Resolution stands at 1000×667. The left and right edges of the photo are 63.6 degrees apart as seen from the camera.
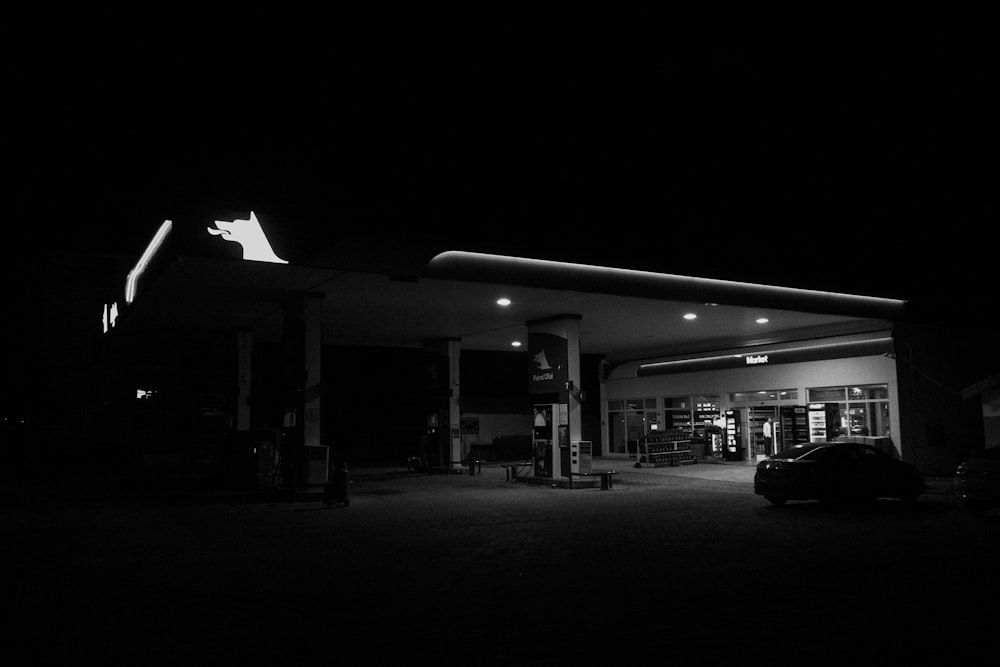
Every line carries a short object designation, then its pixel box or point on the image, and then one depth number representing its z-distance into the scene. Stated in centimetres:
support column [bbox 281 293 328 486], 1984
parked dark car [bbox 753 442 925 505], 1703
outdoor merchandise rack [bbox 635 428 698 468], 3070
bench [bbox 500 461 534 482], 2466
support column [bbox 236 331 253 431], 2656
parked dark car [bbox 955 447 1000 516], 1470
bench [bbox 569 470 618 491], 2205
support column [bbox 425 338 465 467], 2964
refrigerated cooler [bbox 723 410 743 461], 3166
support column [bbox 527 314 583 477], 2298
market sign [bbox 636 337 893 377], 2577
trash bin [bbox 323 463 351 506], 1762
